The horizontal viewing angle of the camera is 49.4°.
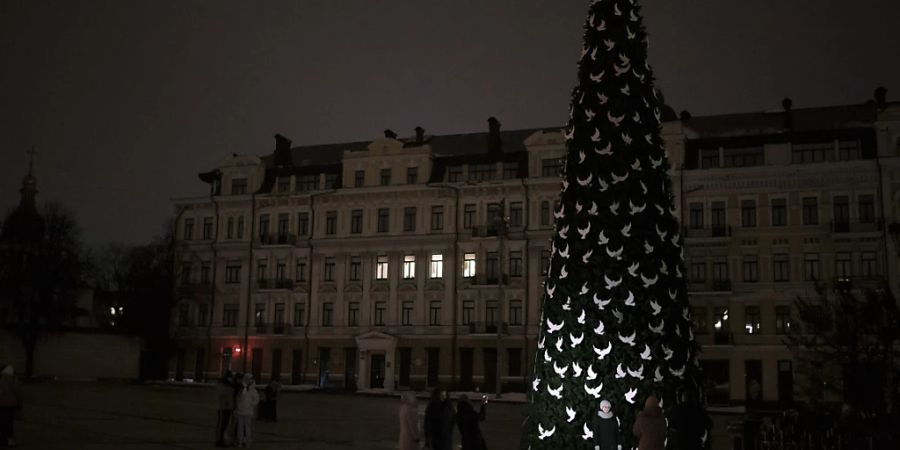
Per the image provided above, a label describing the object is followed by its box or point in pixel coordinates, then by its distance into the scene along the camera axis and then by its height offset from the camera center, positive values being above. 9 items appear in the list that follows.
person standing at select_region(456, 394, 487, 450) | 17.53 -1.24
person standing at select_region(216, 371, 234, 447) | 21.11 -1.09
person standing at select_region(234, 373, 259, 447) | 21.23 -1.19
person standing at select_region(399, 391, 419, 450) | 15.91 -1.13
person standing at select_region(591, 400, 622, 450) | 12.95 -0.89
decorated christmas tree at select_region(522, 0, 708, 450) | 13.55 +1.33
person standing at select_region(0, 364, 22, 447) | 18.92 -1.05
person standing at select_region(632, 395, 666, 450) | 12.16 -0.81
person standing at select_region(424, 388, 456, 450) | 17.72 -1.16
